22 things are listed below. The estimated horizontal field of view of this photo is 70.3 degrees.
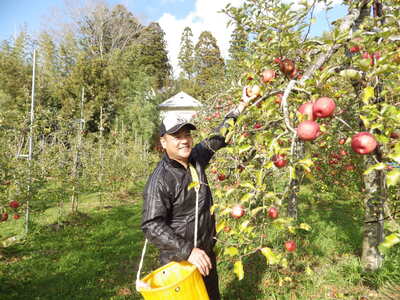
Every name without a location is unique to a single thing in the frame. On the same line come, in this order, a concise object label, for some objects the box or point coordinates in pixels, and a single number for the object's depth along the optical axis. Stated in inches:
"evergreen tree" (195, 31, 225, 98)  1248.6
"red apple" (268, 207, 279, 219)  57.9
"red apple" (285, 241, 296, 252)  86.7
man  68.2
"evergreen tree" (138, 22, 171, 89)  1164.0
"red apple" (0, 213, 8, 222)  140.4
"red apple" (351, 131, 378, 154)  44.6
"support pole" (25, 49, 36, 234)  169.3
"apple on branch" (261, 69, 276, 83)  65.3
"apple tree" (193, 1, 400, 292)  44.6
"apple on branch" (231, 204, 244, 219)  53.3
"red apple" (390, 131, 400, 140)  51.9
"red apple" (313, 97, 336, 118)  45.4
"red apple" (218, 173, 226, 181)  100.1
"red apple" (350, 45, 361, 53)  64.3
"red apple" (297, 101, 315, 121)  49.0
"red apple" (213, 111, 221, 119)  133.5
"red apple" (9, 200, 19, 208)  138.6
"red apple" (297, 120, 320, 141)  43.8
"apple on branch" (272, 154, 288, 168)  50.8
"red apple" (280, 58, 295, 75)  67.2
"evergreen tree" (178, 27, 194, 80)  1336.1
